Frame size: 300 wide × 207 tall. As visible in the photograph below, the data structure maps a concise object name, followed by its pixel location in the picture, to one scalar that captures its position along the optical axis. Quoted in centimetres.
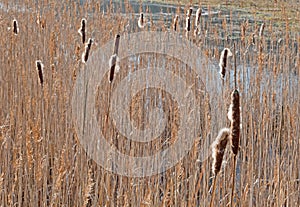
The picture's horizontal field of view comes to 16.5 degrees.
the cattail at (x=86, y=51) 410
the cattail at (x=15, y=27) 577
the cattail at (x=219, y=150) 298
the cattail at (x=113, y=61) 368
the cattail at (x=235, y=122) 296
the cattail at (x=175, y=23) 726
